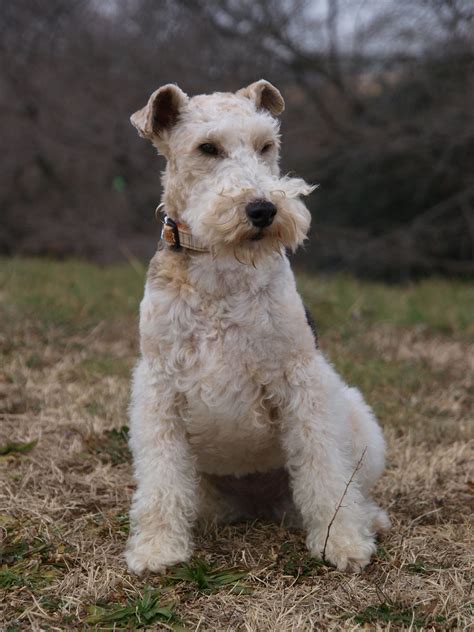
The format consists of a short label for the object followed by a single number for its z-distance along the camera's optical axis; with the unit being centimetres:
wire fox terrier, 280
